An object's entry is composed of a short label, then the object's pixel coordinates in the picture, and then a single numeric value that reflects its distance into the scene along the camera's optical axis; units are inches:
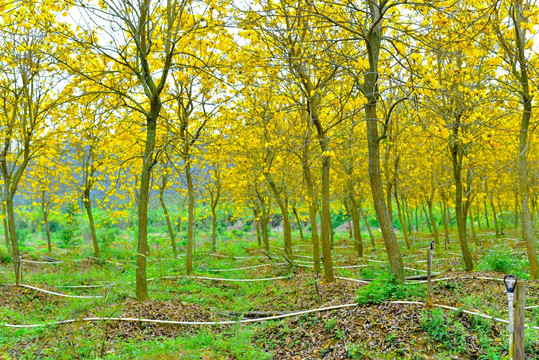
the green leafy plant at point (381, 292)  233.6
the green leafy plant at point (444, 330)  176.9
